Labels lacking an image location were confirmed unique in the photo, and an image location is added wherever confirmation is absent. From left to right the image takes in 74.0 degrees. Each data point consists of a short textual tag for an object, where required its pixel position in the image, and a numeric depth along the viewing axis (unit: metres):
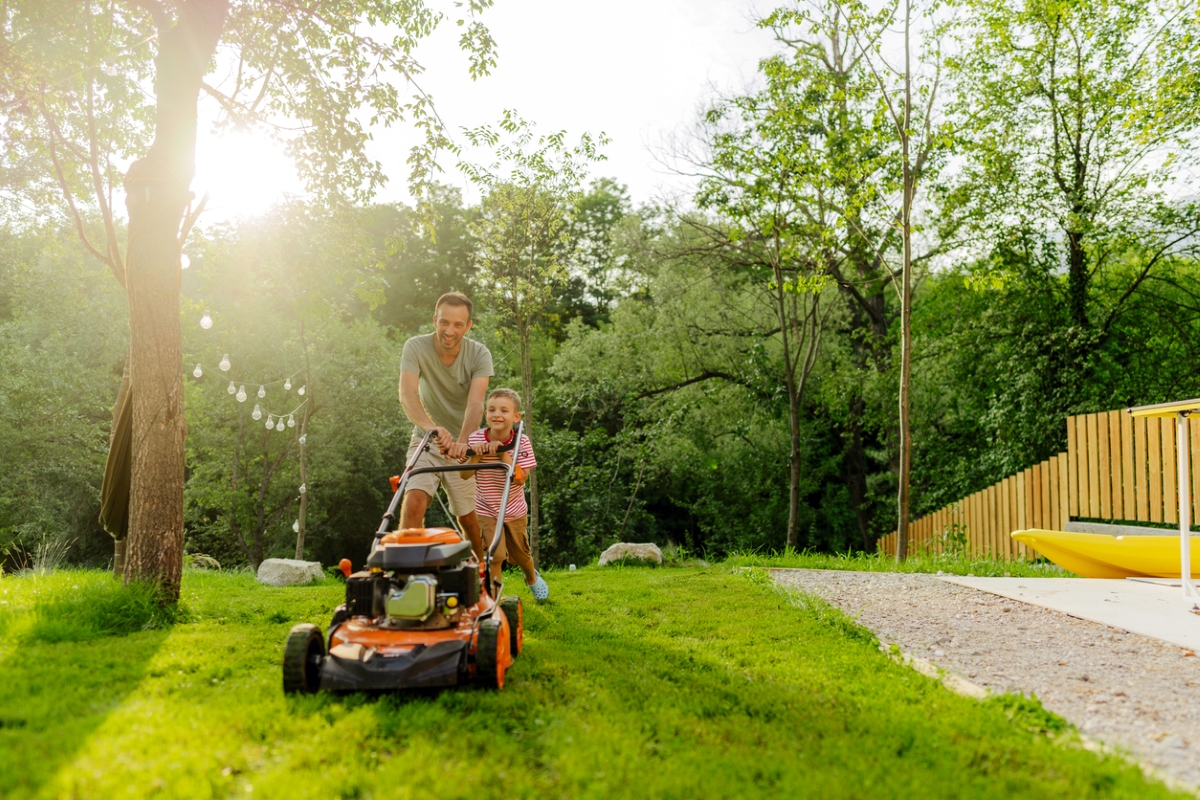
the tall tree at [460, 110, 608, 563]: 10.40
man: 4.63
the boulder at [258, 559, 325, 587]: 8.73
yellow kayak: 7.16
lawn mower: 3.14
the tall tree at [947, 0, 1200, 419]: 12.78
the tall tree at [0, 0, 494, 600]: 5.36
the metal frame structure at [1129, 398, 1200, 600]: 5.59
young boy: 5.25
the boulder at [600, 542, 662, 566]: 10.07
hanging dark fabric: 5.66
